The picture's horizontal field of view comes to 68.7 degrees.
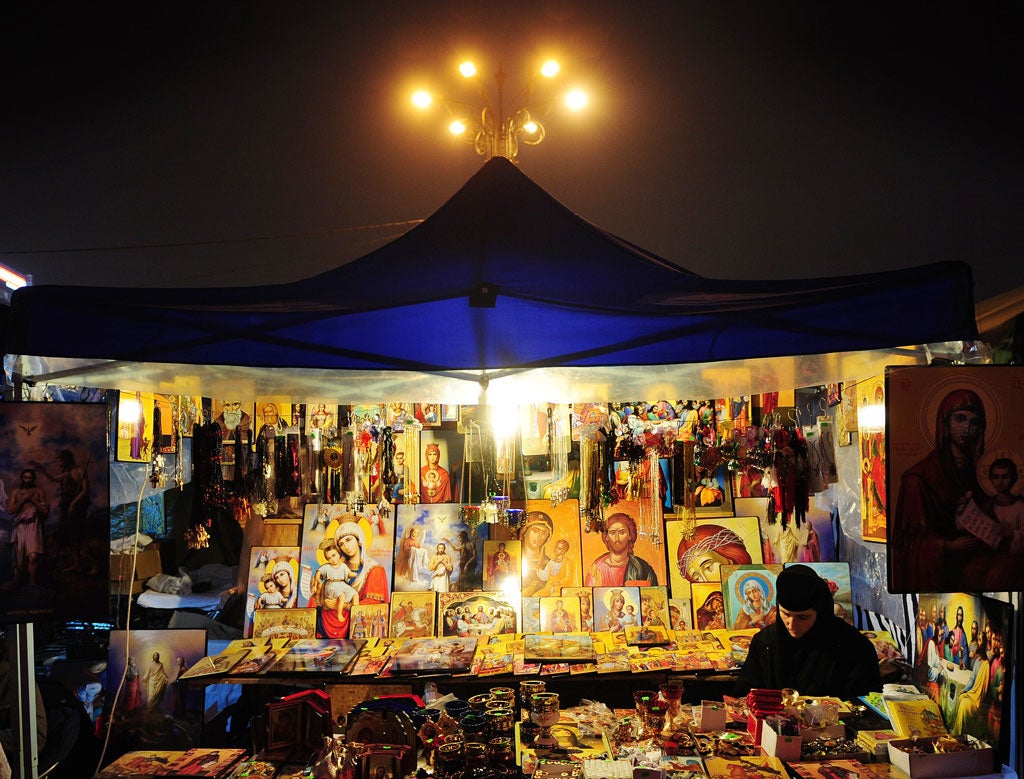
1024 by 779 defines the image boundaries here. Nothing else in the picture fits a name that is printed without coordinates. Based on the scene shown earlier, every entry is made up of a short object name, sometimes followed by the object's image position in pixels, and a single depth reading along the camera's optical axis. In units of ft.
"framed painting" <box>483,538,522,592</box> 14.03
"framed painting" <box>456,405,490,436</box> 12.52
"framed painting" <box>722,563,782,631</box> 13.28
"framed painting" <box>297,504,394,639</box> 14.17
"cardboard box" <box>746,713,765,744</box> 8.66
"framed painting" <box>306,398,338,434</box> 11.94
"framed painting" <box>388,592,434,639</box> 13.75
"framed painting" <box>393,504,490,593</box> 14.21
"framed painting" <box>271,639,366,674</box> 12.64
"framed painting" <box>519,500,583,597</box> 14.02
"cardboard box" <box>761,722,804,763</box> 8.18
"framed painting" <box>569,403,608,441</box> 11.96
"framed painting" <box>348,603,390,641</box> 13.92
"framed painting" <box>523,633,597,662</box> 12.28
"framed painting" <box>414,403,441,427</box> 14.01
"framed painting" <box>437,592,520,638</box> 13.66
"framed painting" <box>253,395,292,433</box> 11.72
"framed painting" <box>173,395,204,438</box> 11.16
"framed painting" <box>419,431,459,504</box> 14.75
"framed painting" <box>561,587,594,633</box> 13.58
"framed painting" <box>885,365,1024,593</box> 7.00
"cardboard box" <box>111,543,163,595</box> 15.14
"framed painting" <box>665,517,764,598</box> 14.05
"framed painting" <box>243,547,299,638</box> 14.16
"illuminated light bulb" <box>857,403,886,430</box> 11.51
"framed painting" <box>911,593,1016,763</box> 8.30
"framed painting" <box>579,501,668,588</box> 14.17
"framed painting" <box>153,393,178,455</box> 10.94
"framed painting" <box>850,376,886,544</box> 11.60
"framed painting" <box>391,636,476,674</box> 12.39
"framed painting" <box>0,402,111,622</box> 7.48
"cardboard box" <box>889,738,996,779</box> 7.88
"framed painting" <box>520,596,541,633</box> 13.57
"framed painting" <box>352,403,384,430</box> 12.26
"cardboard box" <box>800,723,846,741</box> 8.65
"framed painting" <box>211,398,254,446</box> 11.44
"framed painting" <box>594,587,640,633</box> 13.48
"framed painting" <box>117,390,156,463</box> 11.61
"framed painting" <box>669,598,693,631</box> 13.56
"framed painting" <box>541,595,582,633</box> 13.48
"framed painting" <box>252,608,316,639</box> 13.85
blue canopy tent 6.93
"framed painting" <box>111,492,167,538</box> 15.17
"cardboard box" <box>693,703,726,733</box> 8.95
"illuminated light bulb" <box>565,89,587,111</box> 14.99
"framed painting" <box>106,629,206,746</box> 14.14
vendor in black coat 10.76
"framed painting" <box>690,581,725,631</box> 13.50
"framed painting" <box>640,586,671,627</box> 13.43
